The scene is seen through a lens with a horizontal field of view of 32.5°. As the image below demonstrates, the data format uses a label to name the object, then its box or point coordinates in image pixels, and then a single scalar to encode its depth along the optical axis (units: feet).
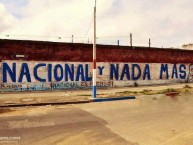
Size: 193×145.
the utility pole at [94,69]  68.95
